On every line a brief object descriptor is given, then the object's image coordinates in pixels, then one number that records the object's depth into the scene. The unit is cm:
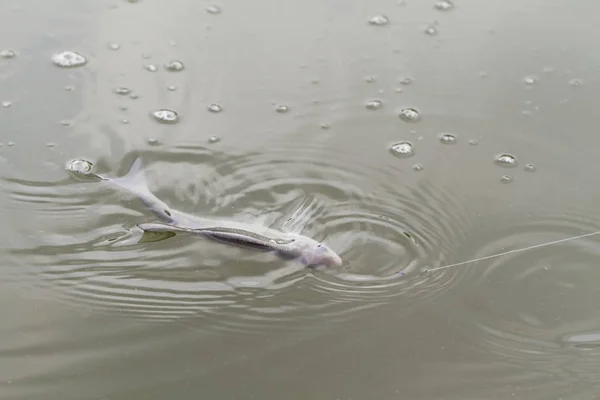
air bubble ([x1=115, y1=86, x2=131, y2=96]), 302
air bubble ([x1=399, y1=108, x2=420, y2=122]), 286
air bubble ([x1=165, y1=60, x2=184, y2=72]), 313
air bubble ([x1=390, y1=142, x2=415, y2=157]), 272
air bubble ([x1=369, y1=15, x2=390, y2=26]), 338
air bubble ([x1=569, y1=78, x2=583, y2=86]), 305
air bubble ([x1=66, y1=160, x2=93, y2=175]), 268
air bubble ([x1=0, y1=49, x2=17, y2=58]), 318
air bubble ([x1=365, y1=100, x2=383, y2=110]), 293
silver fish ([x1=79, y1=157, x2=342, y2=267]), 231
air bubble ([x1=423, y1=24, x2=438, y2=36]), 331
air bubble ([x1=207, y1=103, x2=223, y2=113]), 294
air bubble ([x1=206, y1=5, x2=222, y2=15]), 346
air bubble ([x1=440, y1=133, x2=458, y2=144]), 277
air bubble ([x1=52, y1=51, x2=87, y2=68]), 315
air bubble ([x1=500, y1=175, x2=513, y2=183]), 260
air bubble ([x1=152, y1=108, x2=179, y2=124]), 288
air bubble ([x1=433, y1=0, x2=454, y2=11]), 346
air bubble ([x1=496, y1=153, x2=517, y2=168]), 267
